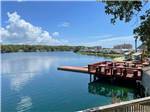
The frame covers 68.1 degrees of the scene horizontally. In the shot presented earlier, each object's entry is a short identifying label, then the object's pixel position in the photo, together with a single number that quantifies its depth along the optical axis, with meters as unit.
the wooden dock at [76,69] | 12.18
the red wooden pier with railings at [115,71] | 9.02
